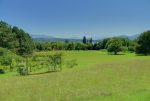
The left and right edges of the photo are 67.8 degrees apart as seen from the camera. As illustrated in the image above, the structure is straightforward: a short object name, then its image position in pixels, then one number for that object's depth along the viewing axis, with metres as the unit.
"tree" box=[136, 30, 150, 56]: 36.00
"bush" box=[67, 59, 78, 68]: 19.02
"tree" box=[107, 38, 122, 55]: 41.98
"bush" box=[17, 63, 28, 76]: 14.96
